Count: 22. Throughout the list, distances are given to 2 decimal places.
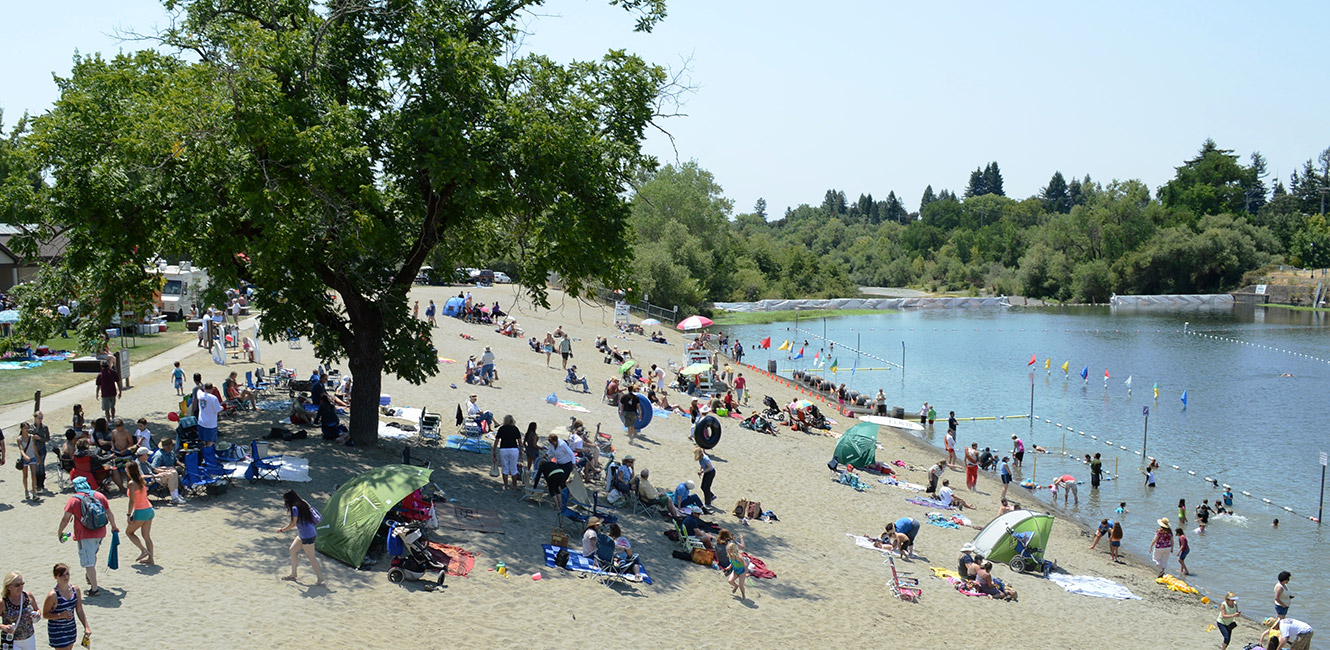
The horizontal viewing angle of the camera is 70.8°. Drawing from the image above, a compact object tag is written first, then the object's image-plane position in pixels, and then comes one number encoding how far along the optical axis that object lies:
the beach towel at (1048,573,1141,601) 17.89
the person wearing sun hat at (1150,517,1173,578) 20.31
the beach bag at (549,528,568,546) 15.03
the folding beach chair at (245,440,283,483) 15.52
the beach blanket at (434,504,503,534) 15.12
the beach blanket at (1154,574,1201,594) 19.33
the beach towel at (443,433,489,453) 20.22
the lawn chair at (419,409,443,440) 20.31
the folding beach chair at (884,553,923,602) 15.88
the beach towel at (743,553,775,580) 15.72
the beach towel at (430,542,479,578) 13.43
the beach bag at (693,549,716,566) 15.76
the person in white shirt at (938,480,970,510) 23.11
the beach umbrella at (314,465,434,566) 12.88
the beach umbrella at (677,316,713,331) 41.72
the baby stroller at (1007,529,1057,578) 18.80
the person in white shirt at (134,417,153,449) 15.24
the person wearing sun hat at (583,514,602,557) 14.43
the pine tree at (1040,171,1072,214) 196.12
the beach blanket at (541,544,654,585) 14.39
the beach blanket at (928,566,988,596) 16.70
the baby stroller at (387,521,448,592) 12.70
